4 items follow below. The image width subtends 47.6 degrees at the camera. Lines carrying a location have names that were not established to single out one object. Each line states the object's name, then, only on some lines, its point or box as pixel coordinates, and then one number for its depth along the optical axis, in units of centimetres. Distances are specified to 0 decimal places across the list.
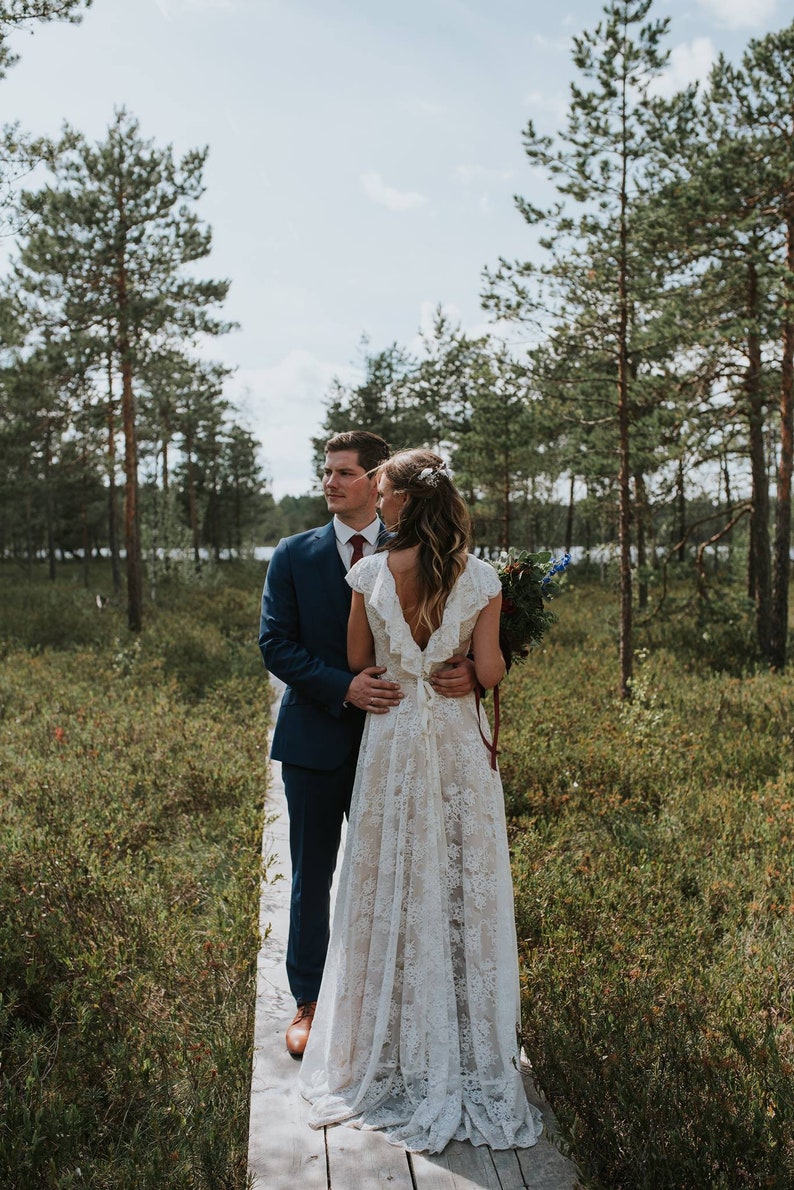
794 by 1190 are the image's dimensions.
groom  389
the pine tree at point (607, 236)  1177
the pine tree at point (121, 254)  1847
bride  344
